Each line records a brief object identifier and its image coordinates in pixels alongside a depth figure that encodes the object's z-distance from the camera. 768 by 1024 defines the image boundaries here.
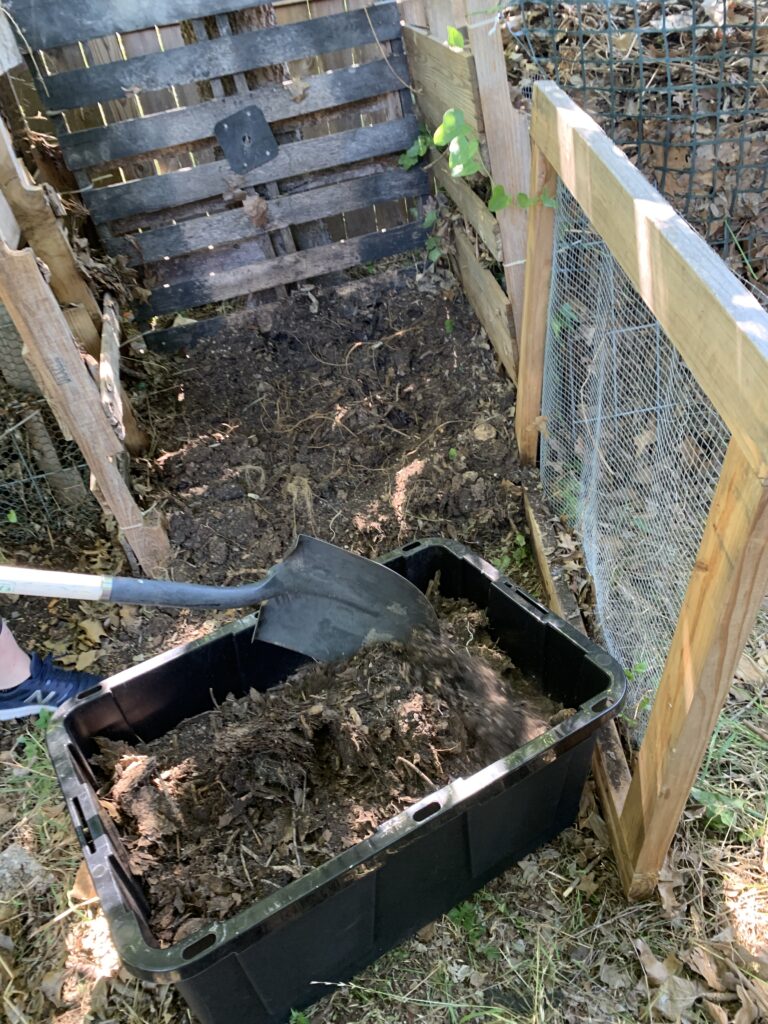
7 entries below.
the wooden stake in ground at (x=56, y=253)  2.46
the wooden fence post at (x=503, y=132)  2.24
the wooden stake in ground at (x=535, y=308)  2.17
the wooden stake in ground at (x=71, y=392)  2.23
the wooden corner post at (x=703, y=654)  1.11
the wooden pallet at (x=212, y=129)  3.03
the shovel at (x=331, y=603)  2.12
